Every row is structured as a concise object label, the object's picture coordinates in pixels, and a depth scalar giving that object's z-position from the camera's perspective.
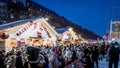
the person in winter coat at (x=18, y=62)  6.45
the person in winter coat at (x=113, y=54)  7.00
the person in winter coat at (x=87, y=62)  6.55
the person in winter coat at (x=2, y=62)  5.80
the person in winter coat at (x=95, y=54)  8.99
